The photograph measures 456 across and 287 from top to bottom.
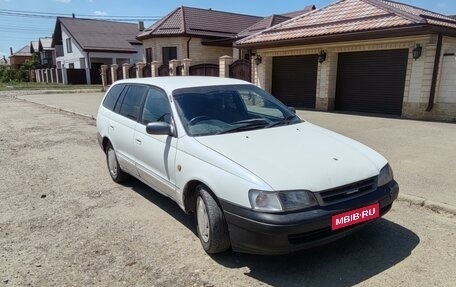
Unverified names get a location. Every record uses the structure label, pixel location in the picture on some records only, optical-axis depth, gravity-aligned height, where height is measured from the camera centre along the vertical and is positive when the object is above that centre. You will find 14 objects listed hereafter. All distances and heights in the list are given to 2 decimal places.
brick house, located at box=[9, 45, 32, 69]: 78.00 +2.15
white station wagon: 2.90 -0.87
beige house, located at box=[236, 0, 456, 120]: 11.46 +0.35
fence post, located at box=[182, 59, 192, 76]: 21.31 +0.13
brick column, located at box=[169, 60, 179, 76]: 22.02 +0.13
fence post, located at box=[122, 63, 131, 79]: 27.97 -0.16
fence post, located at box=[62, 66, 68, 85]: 42.16 -0.95
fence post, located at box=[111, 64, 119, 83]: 29.70 -0.25
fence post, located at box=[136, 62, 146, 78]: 25.90 +0.00
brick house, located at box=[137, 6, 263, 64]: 27.58 +2.35
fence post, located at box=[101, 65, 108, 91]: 30.88 -0.68
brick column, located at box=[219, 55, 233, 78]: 17.94 +0.17
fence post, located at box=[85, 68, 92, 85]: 42.25 -1.11
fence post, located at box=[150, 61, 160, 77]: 24.27 +0.07
